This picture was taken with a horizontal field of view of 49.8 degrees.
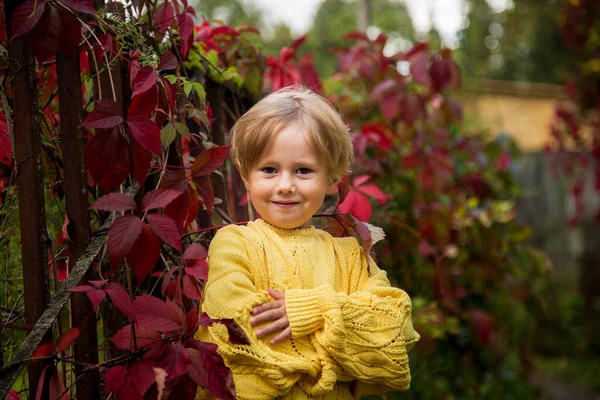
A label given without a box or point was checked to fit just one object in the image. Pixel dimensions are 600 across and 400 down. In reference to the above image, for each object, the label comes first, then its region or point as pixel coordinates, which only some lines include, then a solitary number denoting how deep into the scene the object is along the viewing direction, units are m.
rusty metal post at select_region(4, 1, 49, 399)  1.47
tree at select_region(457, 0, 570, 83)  7.07
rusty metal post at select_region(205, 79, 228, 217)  2.17
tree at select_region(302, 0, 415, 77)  10.61
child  1.54
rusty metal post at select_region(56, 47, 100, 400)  1.54
